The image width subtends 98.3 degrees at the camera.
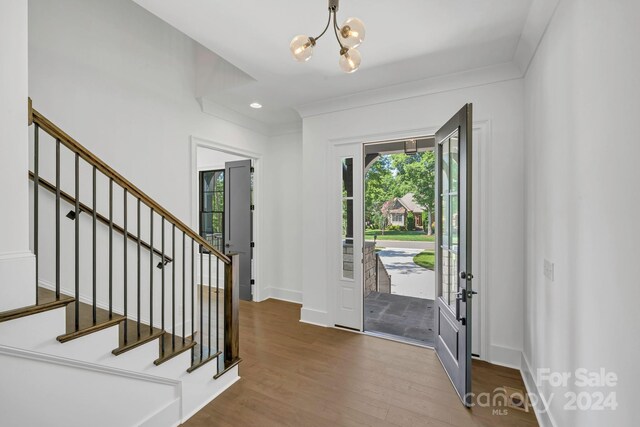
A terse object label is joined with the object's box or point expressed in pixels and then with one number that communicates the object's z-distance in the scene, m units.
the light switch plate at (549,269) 1.81
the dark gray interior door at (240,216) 4.62
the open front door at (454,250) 2.17
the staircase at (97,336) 1.33
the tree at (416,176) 8.19
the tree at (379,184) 8.77
